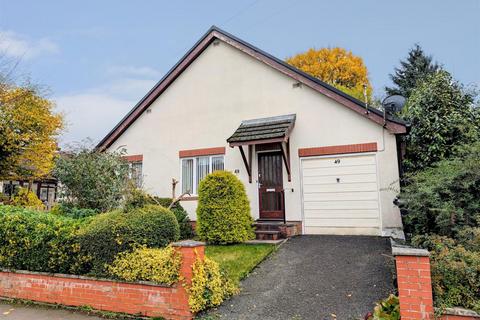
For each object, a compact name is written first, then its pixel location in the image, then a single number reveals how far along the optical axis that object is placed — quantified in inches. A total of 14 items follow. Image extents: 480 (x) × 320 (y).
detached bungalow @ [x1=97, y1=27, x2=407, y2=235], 378.9
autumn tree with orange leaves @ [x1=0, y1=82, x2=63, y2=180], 776.3
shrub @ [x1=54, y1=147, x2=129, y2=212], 410.3
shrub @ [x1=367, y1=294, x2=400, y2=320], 166.6
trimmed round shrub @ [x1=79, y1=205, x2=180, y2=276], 221.8
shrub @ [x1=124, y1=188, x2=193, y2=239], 447.2
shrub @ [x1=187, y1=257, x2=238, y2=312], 197.2
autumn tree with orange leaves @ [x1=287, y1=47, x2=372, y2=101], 1136.8
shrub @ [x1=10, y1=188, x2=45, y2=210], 725.4
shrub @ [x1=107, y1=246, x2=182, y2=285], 202.7
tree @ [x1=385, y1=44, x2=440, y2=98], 944.3
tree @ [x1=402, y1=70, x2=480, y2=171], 359.9
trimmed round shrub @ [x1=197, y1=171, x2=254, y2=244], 355.3
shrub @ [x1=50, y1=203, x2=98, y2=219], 369.2
